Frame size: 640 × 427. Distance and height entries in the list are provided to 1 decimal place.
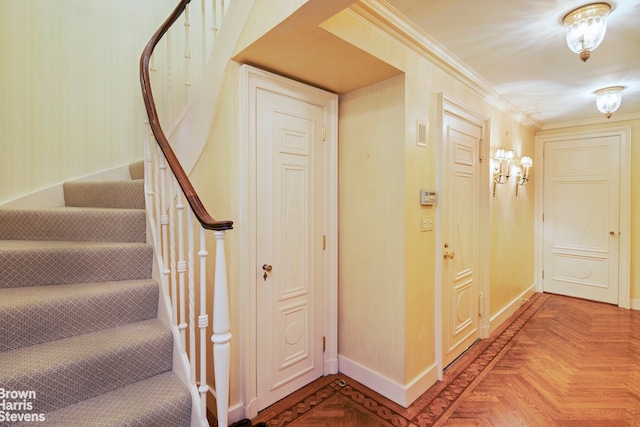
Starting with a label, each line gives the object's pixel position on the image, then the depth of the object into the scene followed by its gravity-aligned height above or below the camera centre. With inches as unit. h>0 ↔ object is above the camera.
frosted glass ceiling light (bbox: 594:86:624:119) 119.0 +44.6
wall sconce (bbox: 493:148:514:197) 127.0 +19.1
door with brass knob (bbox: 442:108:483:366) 99.1 -9.6
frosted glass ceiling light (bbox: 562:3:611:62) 69.0 +43.3
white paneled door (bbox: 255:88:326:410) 78.9 -9.4
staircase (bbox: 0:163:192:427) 48.5 -23.0
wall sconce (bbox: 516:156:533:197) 151.6 +19.6
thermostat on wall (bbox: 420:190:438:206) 87.2 +3.5
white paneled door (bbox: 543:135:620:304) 159.5 -4.1
